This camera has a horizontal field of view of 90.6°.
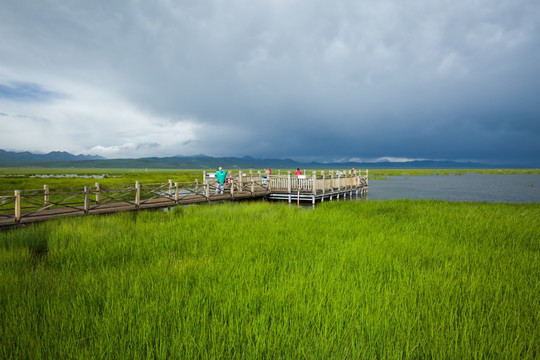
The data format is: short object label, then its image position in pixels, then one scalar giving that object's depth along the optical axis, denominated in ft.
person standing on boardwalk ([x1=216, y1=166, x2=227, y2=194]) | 65.36
